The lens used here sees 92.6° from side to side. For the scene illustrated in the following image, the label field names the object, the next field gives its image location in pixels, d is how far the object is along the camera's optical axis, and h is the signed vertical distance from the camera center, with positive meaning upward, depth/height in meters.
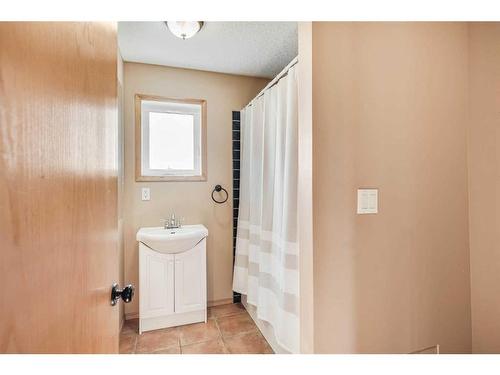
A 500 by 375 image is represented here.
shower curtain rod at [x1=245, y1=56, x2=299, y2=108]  1.45 +0.79
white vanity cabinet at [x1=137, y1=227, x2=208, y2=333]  1.98 -0.82
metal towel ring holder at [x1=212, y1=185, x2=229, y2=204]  2.43 +0.02
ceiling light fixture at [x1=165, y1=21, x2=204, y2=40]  1.59 +1.11
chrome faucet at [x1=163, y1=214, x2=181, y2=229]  2.25 -0.31
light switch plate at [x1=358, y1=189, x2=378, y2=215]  1.07 -0.05
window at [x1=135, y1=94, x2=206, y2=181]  2.26 +0.52
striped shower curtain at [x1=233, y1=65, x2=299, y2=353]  1.49 -0.17
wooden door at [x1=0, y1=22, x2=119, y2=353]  0.33 +0.01
